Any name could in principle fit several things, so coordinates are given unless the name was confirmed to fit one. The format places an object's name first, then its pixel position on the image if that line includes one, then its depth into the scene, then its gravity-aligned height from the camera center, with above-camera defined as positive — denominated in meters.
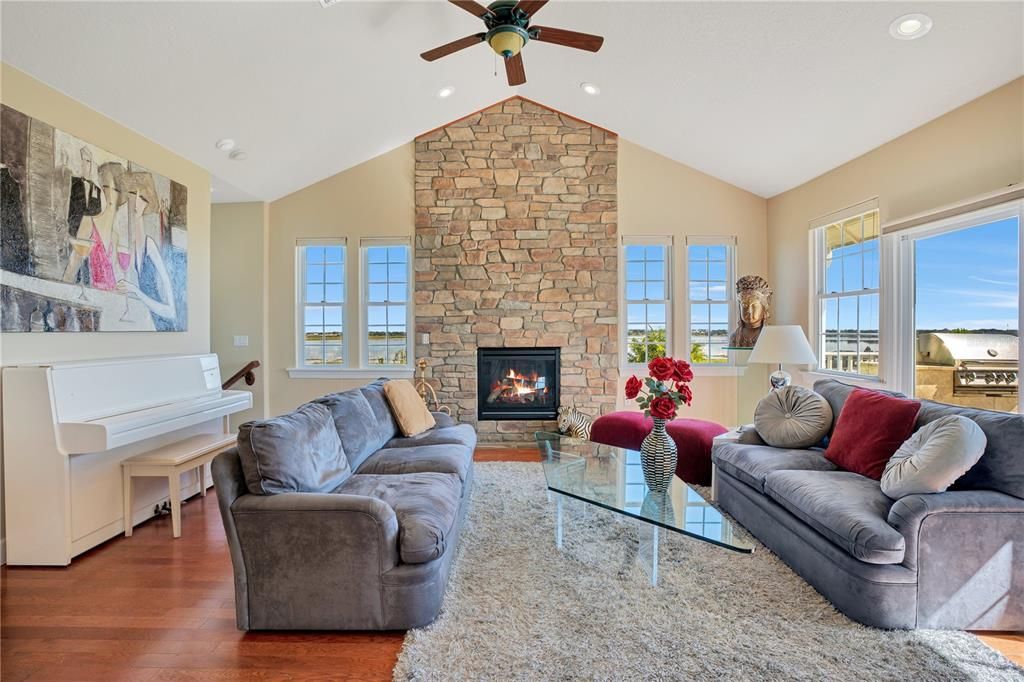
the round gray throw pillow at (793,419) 3.12 -0.50
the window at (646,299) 5.58 +0.46
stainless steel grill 2.97 -0.12
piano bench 3.01 -0.80
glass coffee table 2.07 -0.78
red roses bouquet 2.62 -0.27
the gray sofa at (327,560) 1.95 -0.87
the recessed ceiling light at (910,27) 2.72 +1.75
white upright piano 2.62 -0.60
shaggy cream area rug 1.73 -1.13
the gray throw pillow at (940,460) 2.03 -0.49
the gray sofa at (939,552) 1.93 -0.83
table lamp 3.79 -0.05
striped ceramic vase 2.63 -0.63
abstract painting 2.64 +0.62
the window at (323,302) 5.60 +0.41
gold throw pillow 3.59 -0.51
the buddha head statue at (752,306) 4.99 +0.35
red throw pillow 2.52 -0.47
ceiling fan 2.66 +1.74
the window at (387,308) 5.61 +0.35
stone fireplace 5.45 +0.98
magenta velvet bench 3.79 -0.78
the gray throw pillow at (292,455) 2.01 -0.50
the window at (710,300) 5.54 +0.45
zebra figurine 5.25 -0.88
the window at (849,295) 4.13 +0.41
